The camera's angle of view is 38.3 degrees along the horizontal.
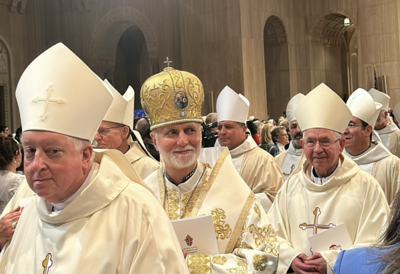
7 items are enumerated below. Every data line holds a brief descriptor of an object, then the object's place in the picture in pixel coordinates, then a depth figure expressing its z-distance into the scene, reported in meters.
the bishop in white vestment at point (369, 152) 4.97
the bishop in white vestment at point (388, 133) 7.58
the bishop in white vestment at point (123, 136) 4.66
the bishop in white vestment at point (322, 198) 3.50
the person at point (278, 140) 7.95
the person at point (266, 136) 8.64
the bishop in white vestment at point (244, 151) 5.60
